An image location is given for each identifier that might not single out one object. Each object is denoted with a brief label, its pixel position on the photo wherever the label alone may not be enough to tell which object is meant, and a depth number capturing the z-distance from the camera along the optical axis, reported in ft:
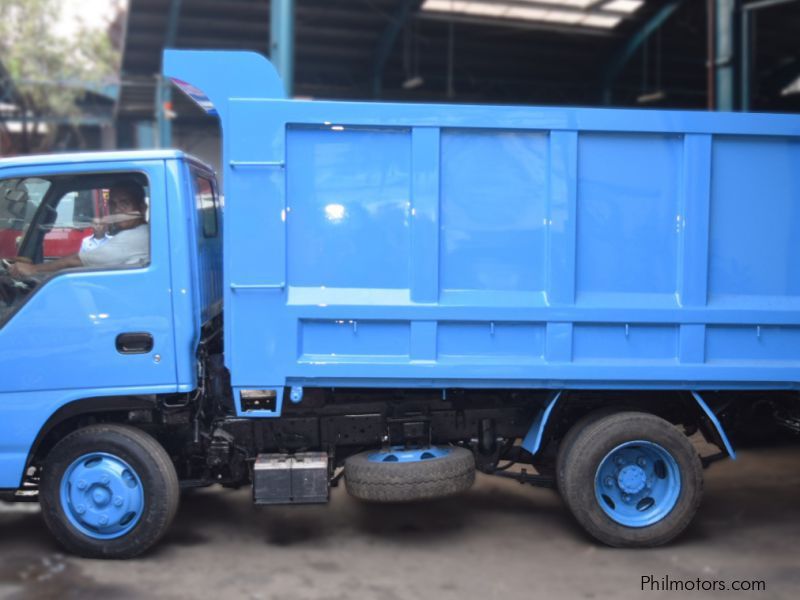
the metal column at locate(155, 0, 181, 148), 49.62
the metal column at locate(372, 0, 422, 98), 47.52
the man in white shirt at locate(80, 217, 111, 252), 15.29
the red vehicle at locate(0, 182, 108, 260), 15.38
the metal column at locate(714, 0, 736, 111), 34.22
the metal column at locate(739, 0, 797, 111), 34.14
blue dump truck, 14.92
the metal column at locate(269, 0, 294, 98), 31.81
